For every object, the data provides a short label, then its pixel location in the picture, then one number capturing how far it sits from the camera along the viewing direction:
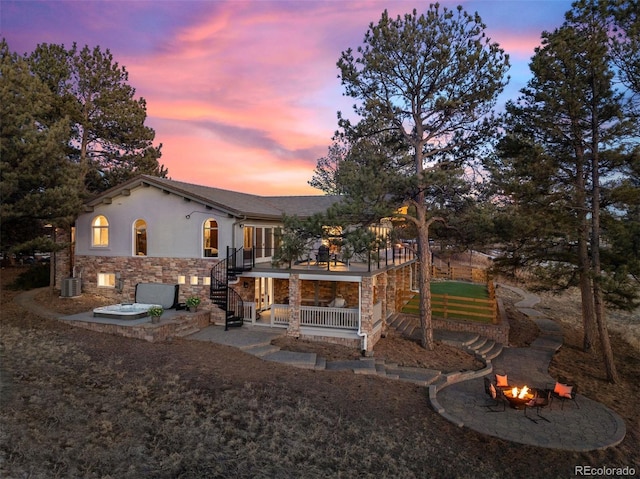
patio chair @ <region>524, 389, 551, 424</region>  8.86
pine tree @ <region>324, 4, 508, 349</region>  11.98
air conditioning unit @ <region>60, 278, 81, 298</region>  16.47
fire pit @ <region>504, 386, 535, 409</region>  8.94
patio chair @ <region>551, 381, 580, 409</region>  9.16
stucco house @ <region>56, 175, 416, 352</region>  14.10
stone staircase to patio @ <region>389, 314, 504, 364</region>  14.25
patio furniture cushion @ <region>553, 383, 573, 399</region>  9.16
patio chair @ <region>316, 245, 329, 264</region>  16.38
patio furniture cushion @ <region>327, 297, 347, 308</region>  15.61
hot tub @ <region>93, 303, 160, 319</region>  13.20
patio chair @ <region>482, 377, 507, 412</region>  9.12
